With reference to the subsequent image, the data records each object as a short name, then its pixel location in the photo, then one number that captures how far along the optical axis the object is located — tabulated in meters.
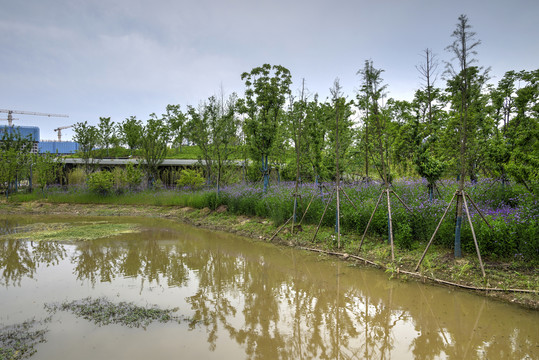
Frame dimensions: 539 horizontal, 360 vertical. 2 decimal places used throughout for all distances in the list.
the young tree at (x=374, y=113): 9.95
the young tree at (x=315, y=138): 13.72
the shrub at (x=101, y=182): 22.94
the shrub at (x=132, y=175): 23.77
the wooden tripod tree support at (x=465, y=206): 7.14
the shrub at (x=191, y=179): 22.61
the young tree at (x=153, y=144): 25.20
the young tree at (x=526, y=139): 7.41
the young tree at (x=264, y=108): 14.88
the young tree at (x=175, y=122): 26.58
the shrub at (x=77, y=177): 28.02
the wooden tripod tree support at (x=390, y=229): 8.24
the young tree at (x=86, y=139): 26.30
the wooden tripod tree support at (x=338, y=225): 9.92
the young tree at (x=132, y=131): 27.08
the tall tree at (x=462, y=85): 7.44
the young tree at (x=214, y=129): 17.95
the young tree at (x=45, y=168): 23.73
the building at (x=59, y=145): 67.44
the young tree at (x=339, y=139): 12.70
